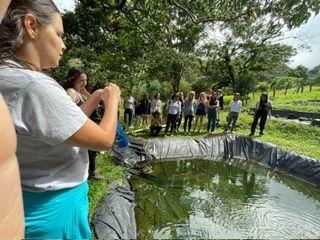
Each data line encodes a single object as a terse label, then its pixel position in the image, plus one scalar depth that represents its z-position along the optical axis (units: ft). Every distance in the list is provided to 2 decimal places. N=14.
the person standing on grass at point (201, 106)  23.50
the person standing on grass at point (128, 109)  23.10
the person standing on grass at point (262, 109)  22.09
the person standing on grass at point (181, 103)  22.70
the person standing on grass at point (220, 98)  25.94
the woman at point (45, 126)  1.83
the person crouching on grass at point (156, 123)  21.67
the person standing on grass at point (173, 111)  22.03
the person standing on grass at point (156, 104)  23.04
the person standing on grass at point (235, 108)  23.14
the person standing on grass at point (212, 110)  23.01
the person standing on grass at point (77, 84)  6.61
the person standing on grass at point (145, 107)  23.88
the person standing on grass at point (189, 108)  22.58
